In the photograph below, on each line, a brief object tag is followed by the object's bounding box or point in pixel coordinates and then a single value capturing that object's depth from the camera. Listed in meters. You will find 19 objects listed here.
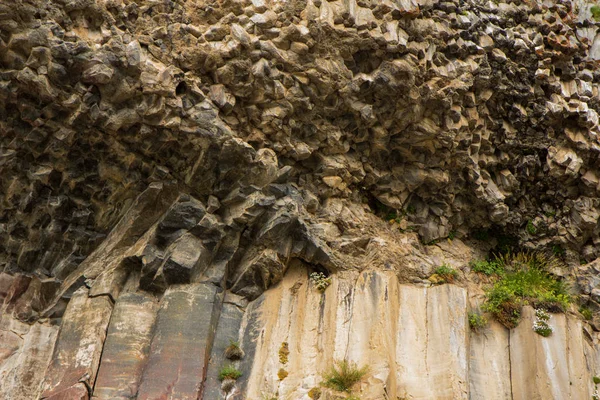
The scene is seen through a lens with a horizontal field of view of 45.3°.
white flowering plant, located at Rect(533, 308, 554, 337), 14.34
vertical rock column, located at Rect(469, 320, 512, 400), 13.73
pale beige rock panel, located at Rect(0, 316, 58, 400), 13.14
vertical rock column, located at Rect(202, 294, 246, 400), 12.80
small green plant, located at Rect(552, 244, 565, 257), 17.36
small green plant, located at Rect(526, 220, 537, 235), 17.53
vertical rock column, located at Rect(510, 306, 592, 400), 13.58
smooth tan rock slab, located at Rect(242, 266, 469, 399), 12.94
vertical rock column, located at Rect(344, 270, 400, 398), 12.52
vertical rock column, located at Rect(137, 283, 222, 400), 12.46
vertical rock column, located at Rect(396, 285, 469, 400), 13.09
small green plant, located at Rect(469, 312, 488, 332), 14.65
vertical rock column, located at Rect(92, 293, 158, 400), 12.52
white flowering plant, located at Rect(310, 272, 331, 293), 14.33
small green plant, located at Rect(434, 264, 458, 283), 15.23
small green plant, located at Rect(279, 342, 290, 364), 13.34
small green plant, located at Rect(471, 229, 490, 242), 17.67
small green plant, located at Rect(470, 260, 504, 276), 16.38
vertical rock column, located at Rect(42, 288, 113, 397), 12.60
